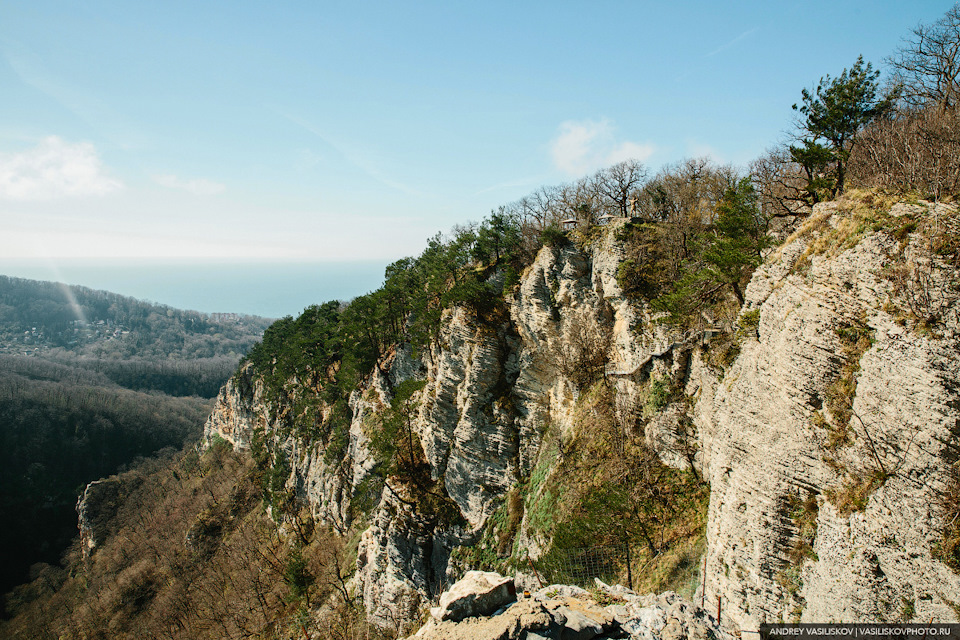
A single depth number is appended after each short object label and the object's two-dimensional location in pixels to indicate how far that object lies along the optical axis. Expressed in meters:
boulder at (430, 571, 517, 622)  9.04
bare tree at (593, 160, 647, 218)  29.84
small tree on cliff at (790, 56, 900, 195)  15.11
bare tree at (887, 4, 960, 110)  16.94
